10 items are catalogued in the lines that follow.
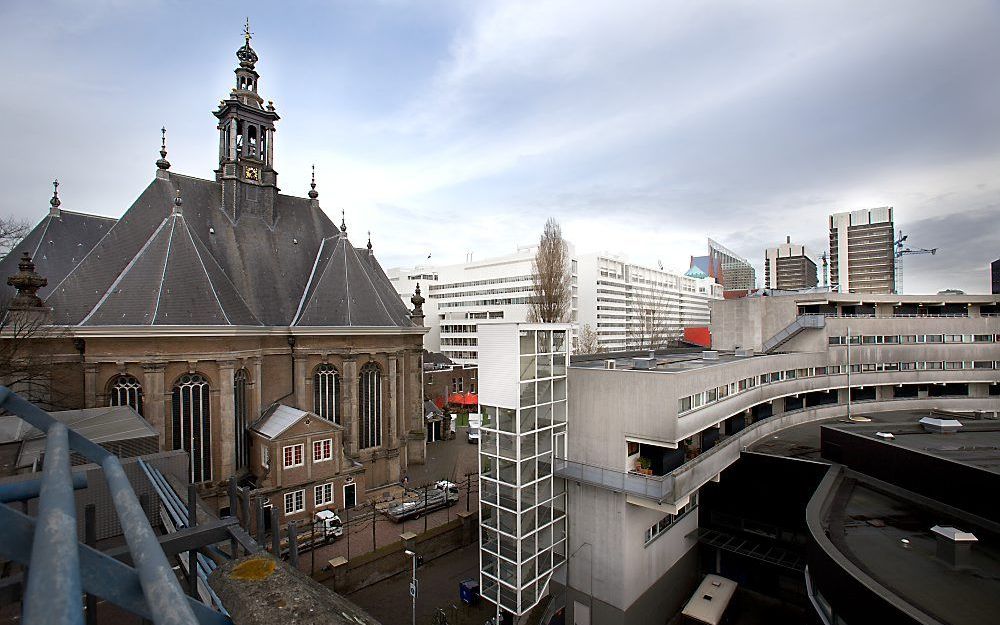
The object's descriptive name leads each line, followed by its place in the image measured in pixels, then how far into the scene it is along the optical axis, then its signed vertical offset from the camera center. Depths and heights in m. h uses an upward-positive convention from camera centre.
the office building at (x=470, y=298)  73.19 +2.92
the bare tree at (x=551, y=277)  45.00 +3.44
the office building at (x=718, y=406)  18.55 -4.99
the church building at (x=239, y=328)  23.84 -0.39
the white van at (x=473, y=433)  41.18 -9.78
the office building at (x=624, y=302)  79.38 +1.99
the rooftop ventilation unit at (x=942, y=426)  22.48 -5.33
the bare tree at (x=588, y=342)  64.38 -3.84
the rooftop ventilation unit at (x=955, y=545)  13.18 -6.34
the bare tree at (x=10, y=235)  21.47 +3.99
